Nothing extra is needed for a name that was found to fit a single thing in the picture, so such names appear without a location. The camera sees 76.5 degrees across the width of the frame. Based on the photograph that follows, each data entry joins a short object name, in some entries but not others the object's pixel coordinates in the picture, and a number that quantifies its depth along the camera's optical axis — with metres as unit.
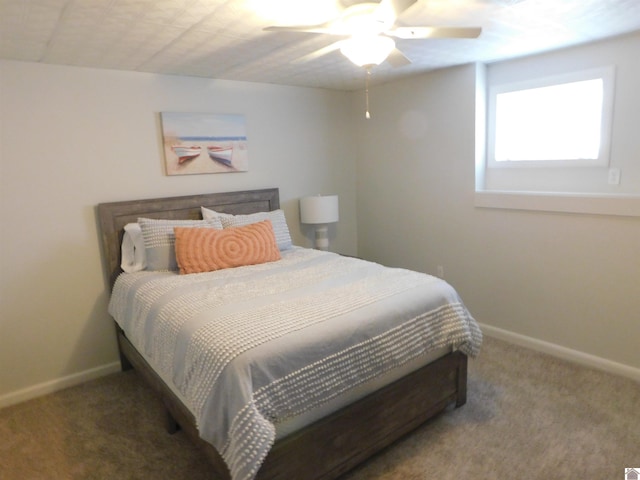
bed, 1.66
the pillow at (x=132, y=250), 2.80
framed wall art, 3.07
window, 2.71
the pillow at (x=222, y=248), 2.67
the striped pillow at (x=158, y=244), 2.74
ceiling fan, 1.59
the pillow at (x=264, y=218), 3.10
